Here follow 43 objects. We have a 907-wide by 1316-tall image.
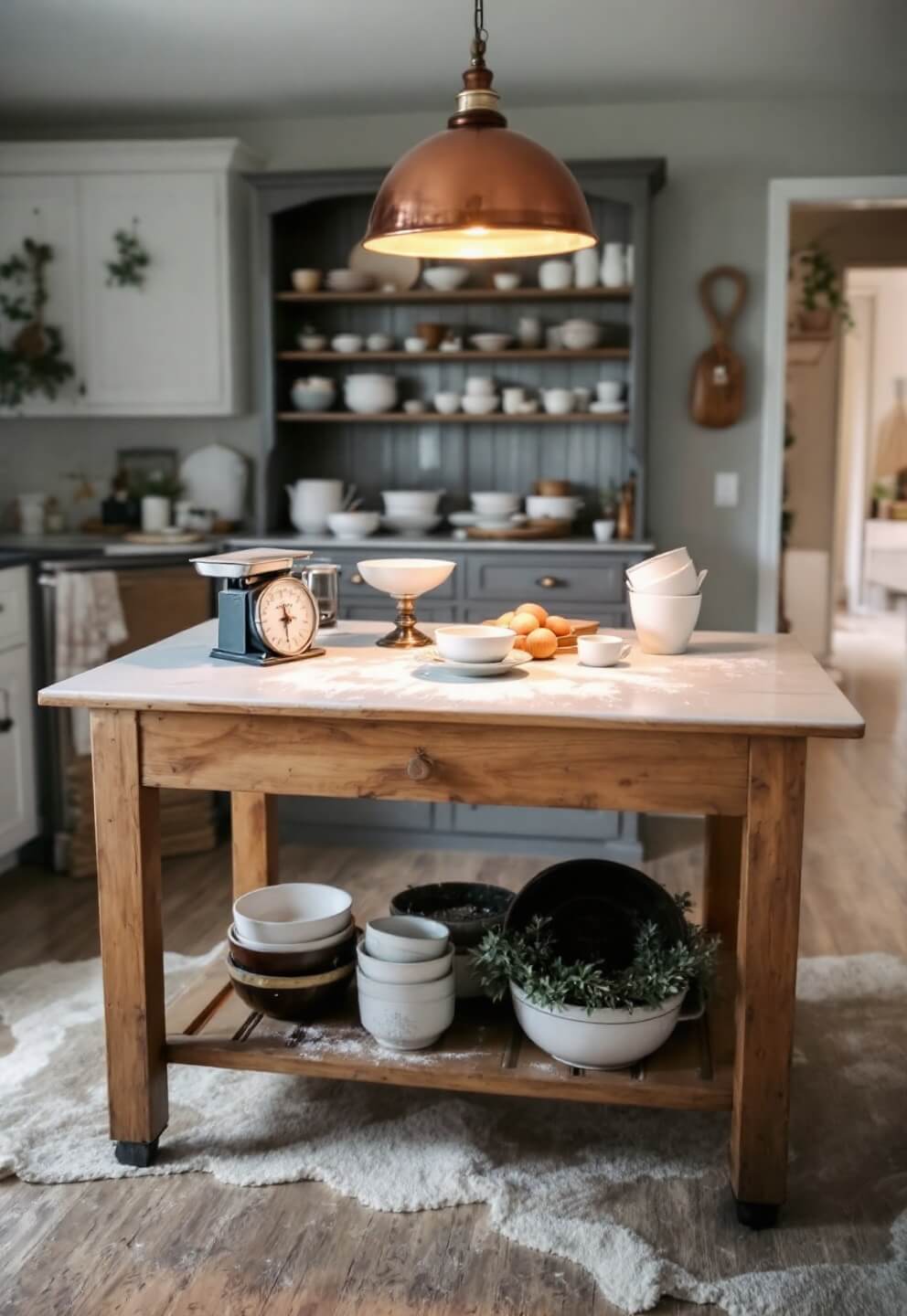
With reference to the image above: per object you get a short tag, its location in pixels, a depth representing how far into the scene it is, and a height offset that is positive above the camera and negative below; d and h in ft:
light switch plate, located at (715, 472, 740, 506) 15.38 -0.29
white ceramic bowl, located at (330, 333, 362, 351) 15.11 +1.39
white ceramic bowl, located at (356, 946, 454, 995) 7.63 -2.92
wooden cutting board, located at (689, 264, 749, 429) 14.97 +1.03
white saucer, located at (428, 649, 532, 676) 7.66 -1.17
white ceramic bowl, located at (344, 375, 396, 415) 15.20 +0.81
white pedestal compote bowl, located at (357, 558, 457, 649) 8.35 -0.72
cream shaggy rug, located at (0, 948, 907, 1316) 6.86 -4.13
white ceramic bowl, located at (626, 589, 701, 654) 8.36 -0.99
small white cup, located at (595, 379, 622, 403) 14.75 +0.81
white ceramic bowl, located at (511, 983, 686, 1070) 7.31 -3.16
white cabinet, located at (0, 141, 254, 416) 14.80 +2.26
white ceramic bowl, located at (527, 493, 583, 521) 14.84 -0.47
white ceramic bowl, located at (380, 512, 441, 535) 15.20 -0.66
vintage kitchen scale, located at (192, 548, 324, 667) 7.93 -0.88
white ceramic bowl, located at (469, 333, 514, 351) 14.79 +1.37
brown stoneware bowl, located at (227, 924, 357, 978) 7.93 -2.97
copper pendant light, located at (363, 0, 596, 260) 6.85 +1.46
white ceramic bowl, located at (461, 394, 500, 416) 15.01 +0.69
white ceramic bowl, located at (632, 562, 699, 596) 8.32 -0.75
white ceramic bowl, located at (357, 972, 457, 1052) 7.63 -3.21
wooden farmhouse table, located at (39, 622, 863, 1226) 6.89 -1.69
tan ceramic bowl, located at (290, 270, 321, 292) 14.98 +2.08
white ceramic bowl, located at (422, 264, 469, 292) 14.74 +2.07
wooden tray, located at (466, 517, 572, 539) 14.39 -0.74
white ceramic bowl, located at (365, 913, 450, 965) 7.78 -2.84
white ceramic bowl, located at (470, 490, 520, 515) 15.01 -0.44
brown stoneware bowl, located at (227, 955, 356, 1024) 7.91 -3.16
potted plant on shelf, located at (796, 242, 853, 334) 19.08 +2.63
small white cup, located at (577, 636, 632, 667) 7.93 -1.12
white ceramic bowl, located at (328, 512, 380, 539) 14.70 -0.67
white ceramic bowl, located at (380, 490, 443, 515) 15.16 -0.42
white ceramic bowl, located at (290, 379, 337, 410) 15.23 +0.78
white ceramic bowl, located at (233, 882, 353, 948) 8.00 -2.81
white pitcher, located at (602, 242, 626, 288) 14.30 +2.10
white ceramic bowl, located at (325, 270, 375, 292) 14.96 +2.07
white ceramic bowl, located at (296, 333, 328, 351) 15.28 +1.41
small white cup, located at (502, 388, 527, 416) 14.93 +0.73
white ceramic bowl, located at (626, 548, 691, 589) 8.38 -0.66
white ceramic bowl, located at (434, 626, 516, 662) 7.61 -1.04
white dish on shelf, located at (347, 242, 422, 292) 15.51 +2.29
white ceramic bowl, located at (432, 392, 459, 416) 15.06 +0.69
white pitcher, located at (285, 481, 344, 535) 15.21 -0.46
